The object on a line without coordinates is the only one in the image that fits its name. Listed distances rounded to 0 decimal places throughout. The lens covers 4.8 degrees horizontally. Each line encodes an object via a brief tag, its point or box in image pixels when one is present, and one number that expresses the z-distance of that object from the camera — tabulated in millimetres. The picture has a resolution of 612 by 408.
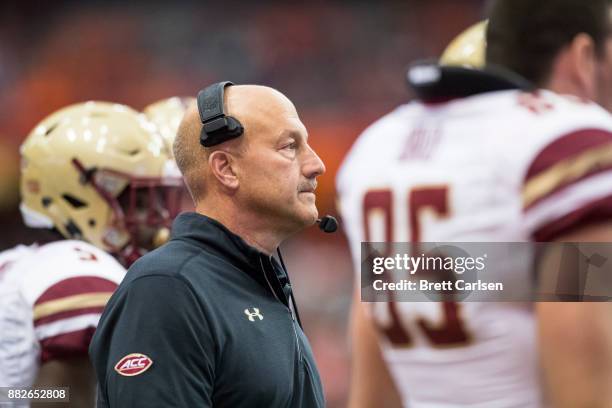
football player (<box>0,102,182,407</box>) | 11314
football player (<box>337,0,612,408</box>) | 10263
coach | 10575
